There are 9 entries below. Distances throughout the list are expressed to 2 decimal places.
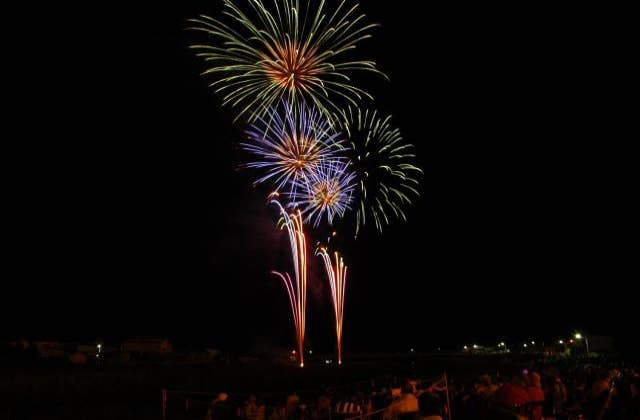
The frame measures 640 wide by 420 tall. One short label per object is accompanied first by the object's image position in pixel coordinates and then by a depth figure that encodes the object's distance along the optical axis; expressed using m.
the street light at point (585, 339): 64.14
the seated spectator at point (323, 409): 13.16
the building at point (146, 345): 48.11
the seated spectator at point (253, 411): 13.98
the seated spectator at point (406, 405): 8.38
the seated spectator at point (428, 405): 7.90
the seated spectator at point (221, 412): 13.43
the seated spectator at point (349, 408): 12.39
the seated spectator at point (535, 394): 6.98
